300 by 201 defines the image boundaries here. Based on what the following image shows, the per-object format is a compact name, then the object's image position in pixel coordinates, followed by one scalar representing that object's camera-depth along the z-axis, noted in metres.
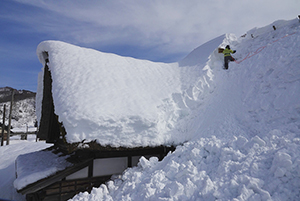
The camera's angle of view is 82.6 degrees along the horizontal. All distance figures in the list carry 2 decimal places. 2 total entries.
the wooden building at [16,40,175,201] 5.07
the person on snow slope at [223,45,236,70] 8.30
